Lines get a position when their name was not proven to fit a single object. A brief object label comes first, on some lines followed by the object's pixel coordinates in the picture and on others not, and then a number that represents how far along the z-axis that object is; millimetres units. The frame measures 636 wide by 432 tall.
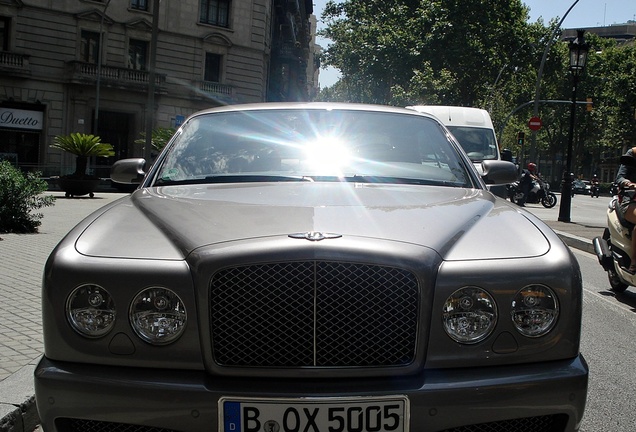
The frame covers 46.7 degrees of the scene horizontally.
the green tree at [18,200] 11008
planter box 23700
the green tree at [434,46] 43531
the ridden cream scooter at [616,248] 7242
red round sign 27989
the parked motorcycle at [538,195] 26141
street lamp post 18156
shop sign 33188
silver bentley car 2336
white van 17109
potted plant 23594
